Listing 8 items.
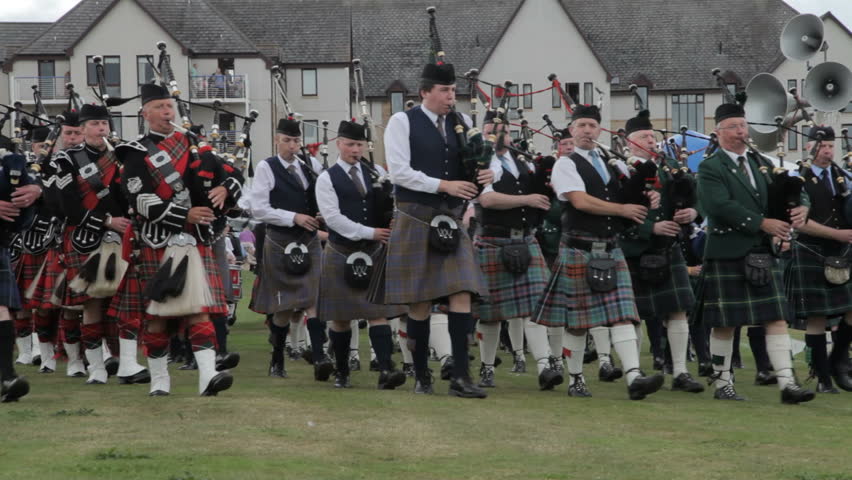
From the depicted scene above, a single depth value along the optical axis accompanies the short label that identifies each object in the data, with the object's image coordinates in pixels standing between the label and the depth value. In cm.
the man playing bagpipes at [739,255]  1619
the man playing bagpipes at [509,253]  1791
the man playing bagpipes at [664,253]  1802
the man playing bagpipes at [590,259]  1609
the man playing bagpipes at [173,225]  1518
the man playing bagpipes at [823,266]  1830
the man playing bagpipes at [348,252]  1761
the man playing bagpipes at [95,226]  1766
